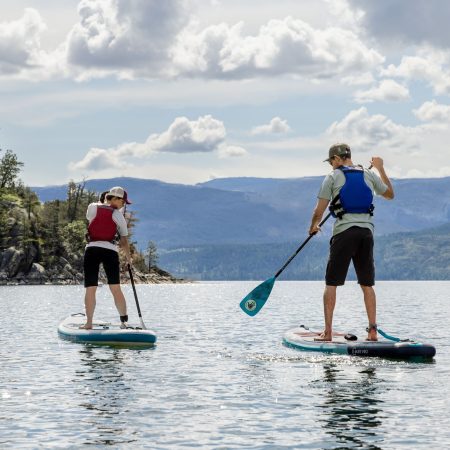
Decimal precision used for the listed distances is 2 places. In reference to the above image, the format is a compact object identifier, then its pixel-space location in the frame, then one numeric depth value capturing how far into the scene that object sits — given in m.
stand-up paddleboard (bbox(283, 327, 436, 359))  16.64
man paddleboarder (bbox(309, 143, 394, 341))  17.03
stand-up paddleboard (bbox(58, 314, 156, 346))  19.69
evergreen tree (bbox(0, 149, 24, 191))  162.38
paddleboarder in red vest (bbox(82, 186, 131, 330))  20.12
